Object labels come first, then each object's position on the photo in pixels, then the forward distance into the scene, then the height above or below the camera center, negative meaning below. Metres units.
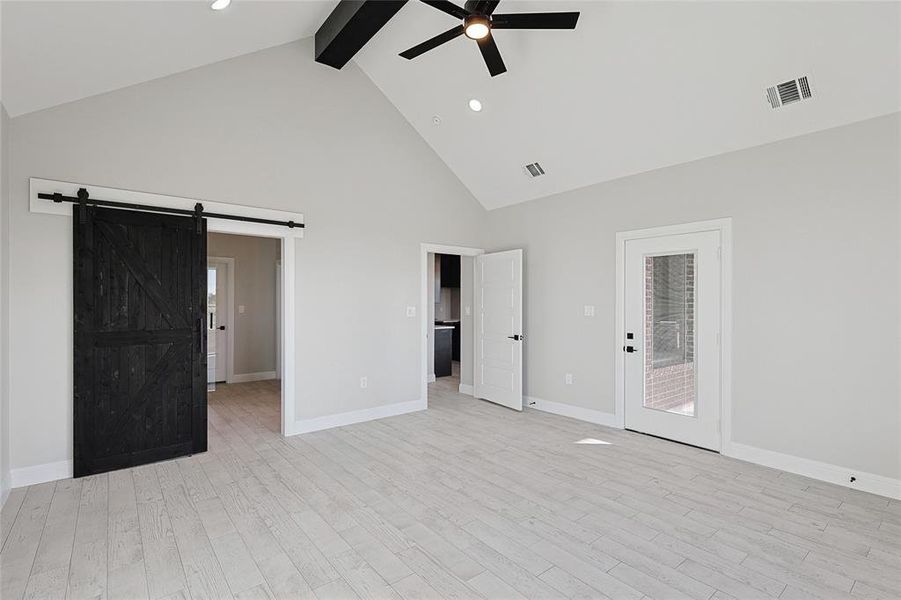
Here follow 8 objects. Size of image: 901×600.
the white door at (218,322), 7.39 -0.34
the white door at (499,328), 5.71 -0.36
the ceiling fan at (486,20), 2.82 +1.83
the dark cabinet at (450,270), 9.07 +0.64
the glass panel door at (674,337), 4.18 -0.36
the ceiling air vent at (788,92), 3.27 +1.56
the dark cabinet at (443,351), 8.01 -0.91
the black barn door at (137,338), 3.55 -0.31
